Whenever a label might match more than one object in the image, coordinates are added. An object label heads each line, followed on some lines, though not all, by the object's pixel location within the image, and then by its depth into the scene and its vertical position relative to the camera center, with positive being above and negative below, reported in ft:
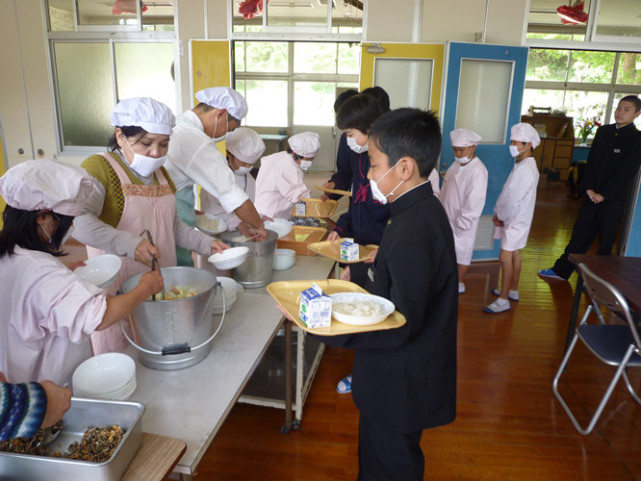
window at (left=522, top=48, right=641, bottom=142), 31.04 +2.96
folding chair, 6.35 -3.44
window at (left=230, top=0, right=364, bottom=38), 14.35 +3.18
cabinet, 30.48 -1.34
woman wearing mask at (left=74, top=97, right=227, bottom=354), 4.89 -1.04
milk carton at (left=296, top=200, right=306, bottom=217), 9.90 -2.07
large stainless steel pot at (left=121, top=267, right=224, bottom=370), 3.79 -1.95
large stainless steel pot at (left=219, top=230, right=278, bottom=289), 6.06 -2.09
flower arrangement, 31.07 -0.33
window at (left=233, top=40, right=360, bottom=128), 33.04 +2.59
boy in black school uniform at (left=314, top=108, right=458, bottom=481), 3.59 -1.61
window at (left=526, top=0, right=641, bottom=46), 14.08 +3.23
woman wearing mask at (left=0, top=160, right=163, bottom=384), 3.43 -1.40
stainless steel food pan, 2.61 -2.13
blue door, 13.88 +0.60
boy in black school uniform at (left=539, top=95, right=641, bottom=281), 12.25 -1.52
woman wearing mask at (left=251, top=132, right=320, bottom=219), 9.84 -1.45
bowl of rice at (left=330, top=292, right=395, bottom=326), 3.48 -1.58
